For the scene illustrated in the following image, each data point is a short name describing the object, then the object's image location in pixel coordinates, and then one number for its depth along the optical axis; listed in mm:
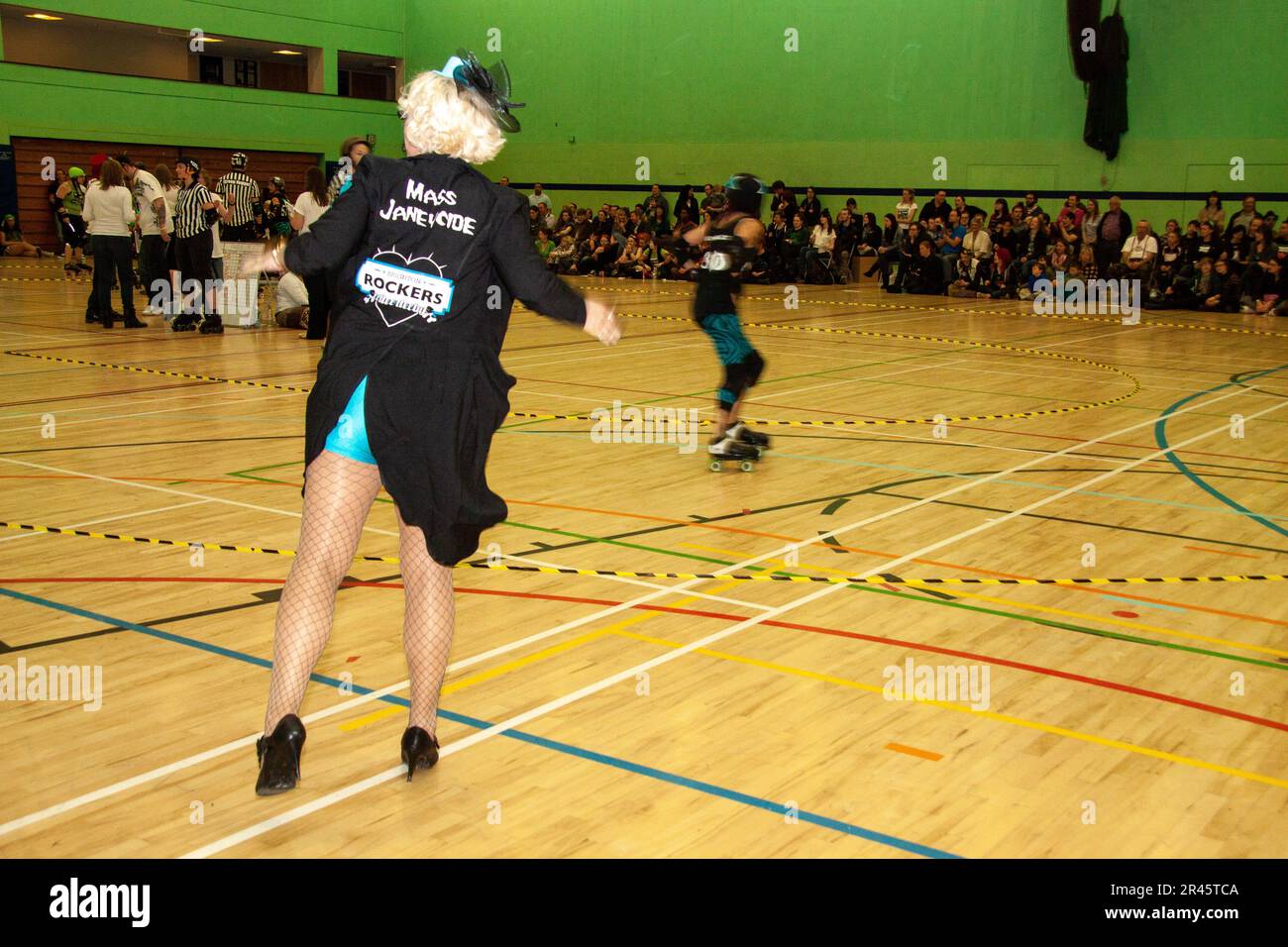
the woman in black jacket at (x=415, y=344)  2906
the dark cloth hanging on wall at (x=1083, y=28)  20859
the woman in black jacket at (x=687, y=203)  25062
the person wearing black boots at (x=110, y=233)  12961
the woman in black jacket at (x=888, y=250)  22008
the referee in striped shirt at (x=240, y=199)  13438
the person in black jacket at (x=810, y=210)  23516
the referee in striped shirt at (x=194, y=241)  13273
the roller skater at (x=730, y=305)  7340
